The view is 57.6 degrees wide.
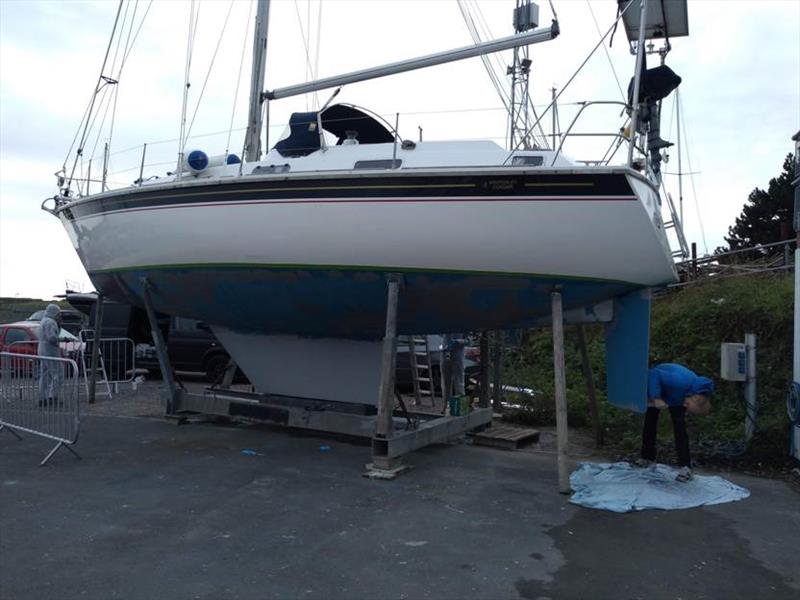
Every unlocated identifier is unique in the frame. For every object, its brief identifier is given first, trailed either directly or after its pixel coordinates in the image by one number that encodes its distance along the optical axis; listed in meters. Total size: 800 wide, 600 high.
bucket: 7.69
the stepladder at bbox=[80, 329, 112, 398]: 11.27
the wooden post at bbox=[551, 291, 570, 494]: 5.73
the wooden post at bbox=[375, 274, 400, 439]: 6.29
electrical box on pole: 6.91
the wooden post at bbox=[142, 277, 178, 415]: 8.62
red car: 11.65
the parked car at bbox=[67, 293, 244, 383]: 12.63
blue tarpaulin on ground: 5.41
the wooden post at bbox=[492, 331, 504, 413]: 9.36
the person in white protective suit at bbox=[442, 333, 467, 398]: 8.35
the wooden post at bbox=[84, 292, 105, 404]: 10.01
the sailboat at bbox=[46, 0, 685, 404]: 5.90
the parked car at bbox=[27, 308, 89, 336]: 15.03
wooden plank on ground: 7.61
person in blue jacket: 5.89
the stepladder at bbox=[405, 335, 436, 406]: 10.51
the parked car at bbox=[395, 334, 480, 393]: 10.92
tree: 20.28
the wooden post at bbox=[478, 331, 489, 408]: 8.49
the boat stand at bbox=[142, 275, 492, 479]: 6.31
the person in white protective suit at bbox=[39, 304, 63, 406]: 6.68
